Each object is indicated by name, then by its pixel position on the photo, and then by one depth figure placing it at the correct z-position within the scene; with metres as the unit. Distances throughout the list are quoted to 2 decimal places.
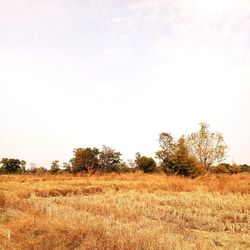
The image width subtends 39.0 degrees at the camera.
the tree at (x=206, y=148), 35.91
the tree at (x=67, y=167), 48.97
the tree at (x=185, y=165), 29.25
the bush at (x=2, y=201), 11.01
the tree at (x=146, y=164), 54.62
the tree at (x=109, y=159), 53.34
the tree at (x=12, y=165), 61.19
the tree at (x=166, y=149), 36.49
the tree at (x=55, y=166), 51.67
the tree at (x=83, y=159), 48.18
